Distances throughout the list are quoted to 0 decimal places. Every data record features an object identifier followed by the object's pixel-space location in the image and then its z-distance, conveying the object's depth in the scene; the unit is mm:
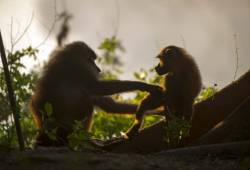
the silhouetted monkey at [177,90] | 18453
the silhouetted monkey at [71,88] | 19375
